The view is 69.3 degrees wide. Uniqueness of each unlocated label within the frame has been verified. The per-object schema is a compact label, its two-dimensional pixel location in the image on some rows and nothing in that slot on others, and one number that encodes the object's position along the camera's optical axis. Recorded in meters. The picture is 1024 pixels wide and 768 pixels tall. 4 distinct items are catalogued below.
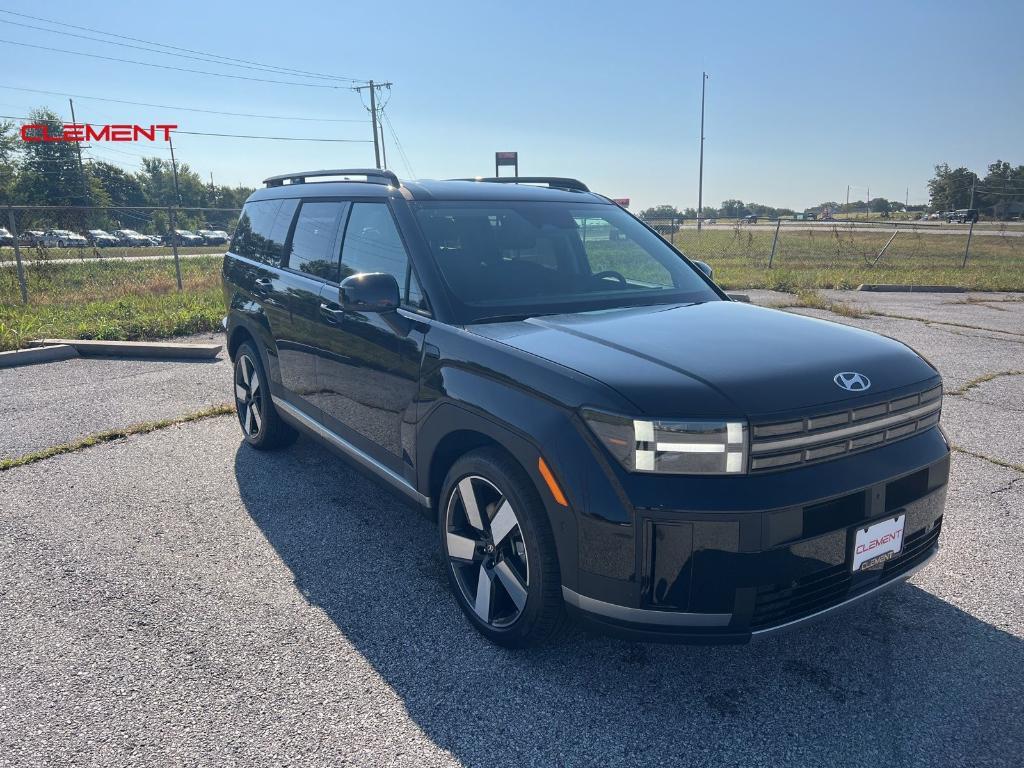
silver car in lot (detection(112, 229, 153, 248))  48.94
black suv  2.39
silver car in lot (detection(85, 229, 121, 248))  28.98
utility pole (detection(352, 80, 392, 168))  52.47
